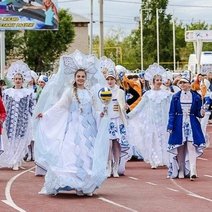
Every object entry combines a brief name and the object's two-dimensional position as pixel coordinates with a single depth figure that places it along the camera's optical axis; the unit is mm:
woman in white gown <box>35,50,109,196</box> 13570
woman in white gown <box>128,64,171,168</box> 19203
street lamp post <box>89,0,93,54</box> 67819
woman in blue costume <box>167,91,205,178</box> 16403
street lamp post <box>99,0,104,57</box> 43497
